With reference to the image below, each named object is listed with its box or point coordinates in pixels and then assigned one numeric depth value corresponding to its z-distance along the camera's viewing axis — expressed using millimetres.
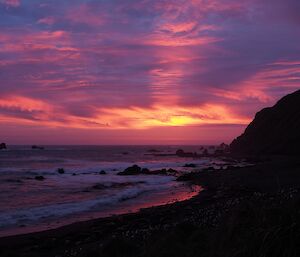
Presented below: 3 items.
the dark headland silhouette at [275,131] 85938
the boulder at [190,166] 66994
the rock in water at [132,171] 51300
